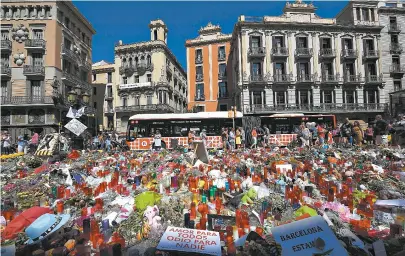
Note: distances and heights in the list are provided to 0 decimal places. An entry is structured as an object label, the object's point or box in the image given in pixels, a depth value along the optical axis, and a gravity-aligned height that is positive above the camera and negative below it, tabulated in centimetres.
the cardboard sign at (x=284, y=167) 735 -91
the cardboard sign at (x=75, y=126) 1203 +71
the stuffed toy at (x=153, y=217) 399 -130
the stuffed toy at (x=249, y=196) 502 -122
